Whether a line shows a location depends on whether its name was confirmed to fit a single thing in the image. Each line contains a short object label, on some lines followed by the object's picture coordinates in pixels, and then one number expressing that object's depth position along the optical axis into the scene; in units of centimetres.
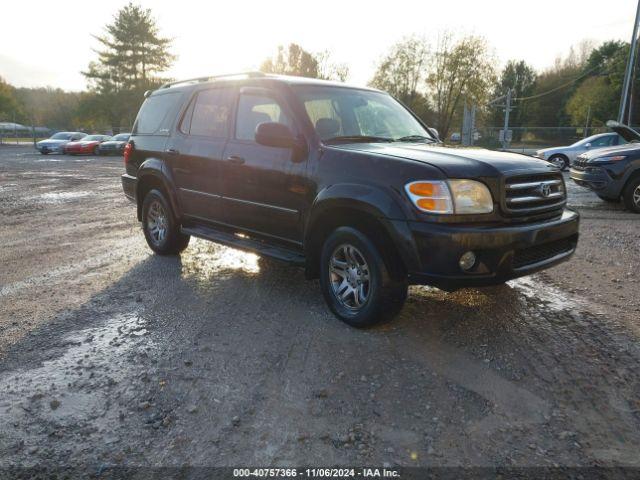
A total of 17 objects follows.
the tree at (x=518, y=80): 6888
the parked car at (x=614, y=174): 914
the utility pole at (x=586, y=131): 3222
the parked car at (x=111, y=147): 2955
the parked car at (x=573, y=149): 1577
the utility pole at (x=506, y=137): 2909
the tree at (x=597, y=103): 4794
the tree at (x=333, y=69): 5012
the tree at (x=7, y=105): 6078
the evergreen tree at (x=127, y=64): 5234
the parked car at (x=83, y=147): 2978
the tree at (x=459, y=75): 3749
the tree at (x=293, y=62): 4925
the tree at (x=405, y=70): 3844
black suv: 336
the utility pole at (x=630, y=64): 2403
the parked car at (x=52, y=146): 3033
